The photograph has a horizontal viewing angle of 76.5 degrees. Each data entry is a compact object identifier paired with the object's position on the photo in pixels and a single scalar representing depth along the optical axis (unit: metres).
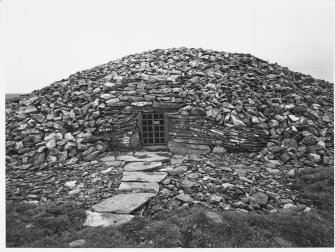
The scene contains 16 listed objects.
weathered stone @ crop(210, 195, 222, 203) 5.49
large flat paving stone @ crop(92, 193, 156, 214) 5.19
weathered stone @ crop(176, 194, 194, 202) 5.54
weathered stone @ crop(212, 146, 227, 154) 8.63
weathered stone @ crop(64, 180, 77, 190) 6.48
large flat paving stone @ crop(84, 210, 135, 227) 4.69
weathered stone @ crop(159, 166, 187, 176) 7.09
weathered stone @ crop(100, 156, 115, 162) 8.30
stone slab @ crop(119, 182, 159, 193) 6.12
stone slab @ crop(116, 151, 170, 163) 8.36
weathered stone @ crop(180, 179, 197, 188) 6.23
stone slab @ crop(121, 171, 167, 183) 6.73
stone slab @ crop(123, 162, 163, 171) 7.52
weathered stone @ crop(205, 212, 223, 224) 4.66
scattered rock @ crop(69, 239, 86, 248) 4.09
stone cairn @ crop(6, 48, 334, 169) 8.35
